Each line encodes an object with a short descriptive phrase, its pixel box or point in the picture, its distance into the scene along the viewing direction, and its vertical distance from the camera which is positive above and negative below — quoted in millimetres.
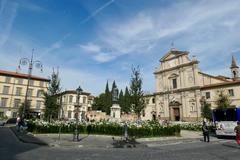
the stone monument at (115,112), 31344 +899
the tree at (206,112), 37162 +1547
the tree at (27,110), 46991 +1372
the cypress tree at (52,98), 25281 +2432
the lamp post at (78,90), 16453 +2276
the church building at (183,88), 44250 +7643
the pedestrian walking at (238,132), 12047 -718
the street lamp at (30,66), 23633 +6016
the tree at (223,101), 35816 +3568
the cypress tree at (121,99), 72169 +7354
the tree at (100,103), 70625 +5395
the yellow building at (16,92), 54969 +7041
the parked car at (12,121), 40400 -1076
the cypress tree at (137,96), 25938 +2978
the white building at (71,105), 71125 +4662
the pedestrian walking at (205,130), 16516 -832
